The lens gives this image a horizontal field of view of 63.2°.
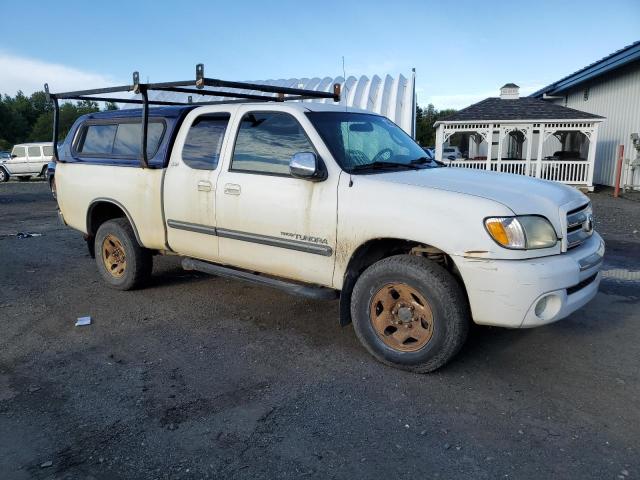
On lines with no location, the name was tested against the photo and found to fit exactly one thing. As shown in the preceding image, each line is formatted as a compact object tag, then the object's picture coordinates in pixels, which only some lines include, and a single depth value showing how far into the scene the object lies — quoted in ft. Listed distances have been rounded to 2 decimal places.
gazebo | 58.29
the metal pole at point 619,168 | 52.70
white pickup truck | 11.33
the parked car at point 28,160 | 88.38
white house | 55.83
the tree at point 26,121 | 221.81
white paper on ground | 16.07
